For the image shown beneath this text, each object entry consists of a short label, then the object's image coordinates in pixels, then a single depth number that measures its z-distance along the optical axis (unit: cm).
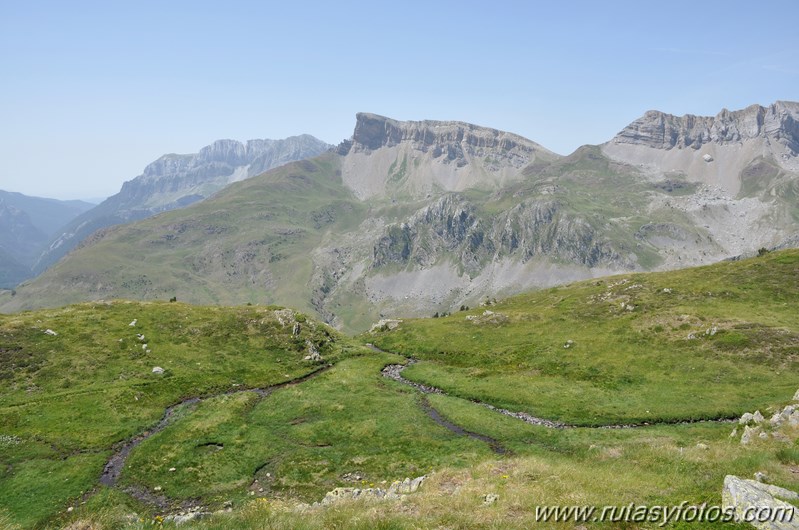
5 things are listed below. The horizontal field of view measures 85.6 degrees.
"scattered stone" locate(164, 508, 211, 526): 2526
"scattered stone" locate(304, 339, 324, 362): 7521
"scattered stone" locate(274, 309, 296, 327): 8381
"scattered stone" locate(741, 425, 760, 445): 3266
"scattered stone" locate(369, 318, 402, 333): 10152
